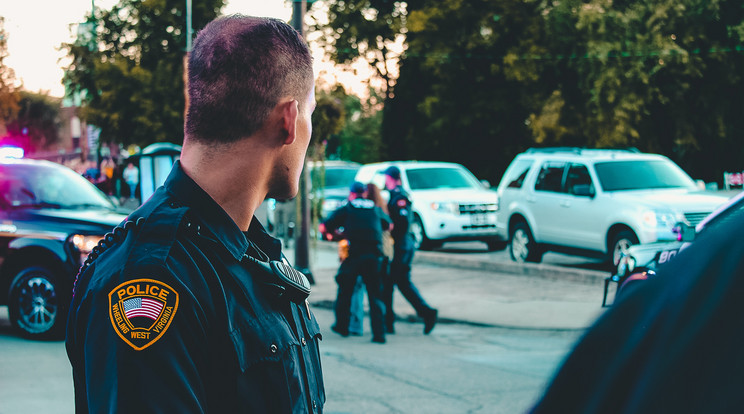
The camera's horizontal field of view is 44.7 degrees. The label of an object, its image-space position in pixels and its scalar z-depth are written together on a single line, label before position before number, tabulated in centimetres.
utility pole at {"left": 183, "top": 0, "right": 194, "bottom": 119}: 3562
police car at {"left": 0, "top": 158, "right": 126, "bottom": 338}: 873
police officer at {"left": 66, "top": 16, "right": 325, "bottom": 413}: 149
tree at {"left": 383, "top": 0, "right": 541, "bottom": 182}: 3378
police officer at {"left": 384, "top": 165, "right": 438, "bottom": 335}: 961
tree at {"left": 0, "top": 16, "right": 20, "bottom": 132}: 3180
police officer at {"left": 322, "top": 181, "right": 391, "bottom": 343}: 898
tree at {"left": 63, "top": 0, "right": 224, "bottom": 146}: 4350
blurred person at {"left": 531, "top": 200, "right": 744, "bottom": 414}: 66
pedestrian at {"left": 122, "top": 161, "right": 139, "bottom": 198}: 2800
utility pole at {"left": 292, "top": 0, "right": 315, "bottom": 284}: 1350
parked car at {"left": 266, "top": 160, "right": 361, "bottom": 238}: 1554
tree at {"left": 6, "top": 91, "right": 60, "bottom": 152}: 6794
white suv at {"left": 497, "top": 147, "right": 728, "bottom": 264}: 1266
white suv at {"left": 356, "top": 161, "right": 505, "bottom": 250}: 1786
